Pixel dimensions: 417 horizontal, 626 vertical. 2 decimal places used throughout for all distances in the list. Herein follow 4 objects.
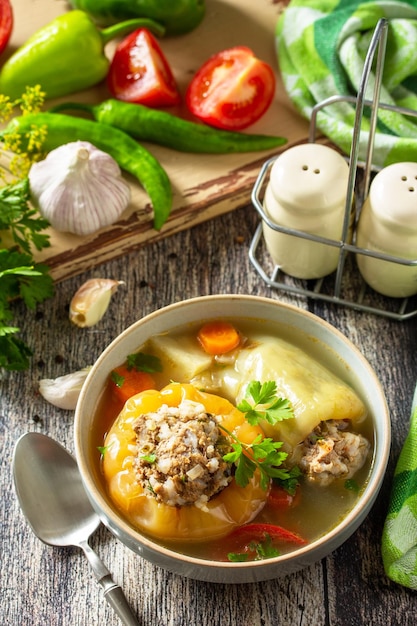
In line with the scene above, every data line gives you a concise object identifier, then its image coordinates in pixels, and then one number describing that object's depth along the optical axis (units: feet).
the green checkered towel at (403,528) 6.30
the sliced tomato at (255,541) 5.95
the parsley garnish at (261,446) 5.85
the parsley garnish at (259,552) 5.88
